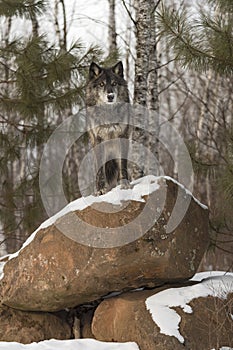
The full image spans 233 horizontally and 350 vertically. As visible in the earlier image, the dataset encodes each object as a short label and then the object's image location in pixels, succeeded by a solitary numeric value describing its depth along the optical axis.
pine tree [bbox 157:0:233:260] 14.77
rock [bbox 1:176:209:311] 13.51
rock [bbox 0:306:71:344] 15.01
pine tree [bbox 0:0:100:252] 19.73
